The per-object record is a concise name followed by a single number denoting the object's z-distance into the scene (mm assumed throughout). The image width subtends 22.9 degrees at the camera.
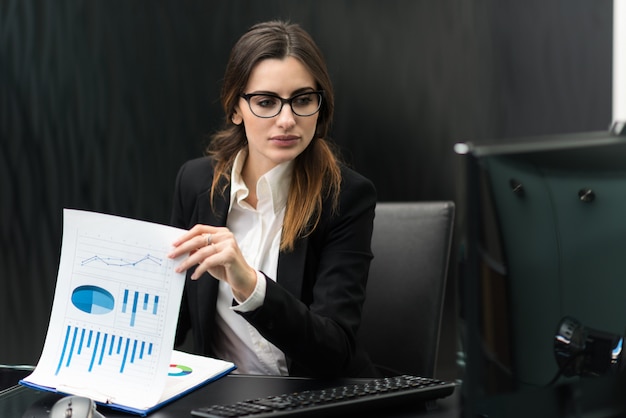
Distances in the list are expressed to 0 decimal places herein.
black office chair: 2468
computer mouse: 1976
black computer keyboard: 1993
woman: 2406
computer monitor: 1625
